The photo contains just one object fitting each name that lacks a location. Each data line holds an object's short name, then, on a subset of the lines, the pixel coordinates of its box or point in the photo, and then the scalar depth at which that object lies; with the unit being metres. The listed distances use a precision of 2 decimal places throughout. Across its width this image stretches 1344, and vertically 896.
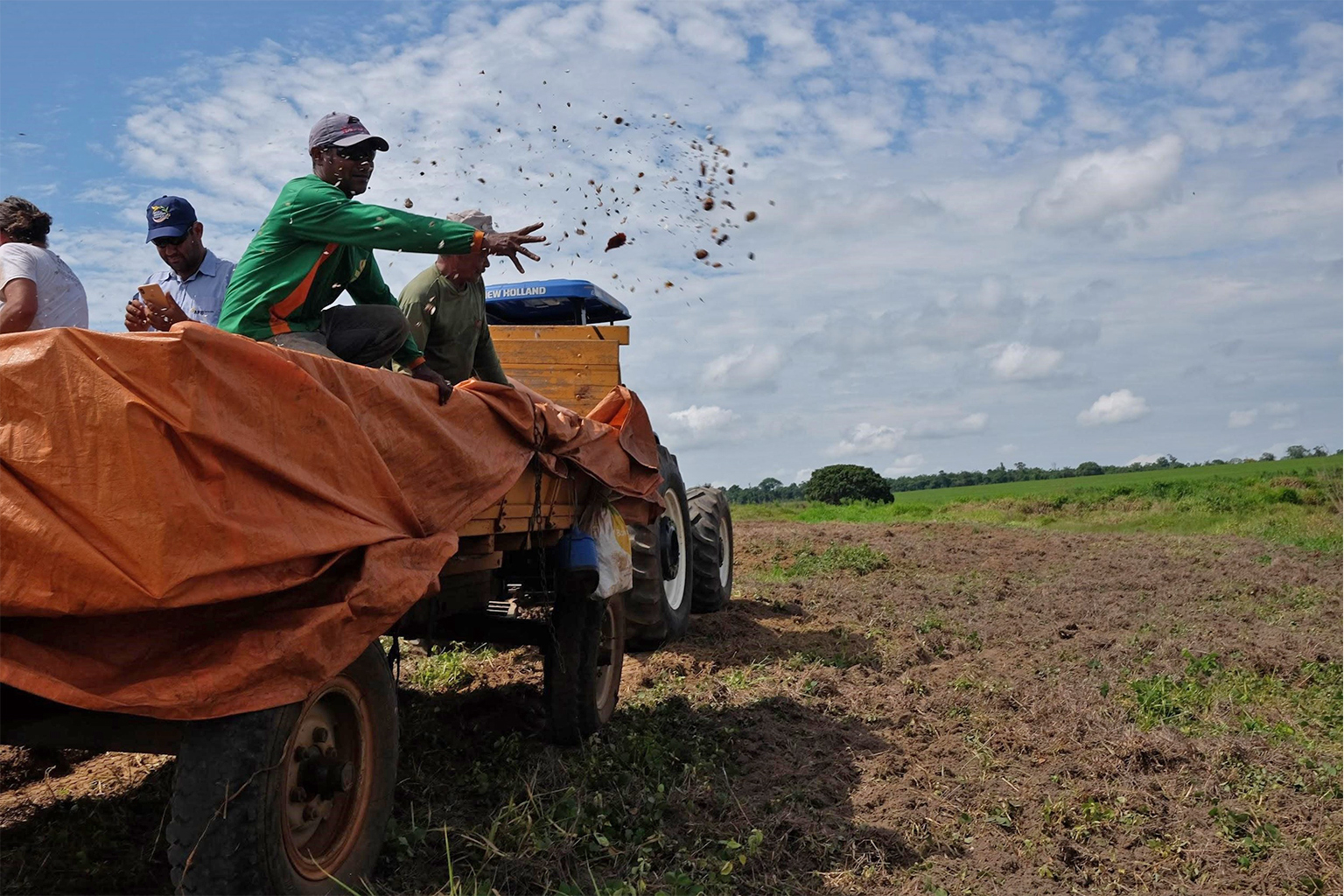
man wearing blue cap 4.53
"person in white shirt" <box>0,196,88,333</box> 4.13
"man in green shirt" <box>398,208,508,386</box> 5.45
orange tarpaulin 2.46
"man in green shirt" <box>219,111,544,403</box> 3.97
